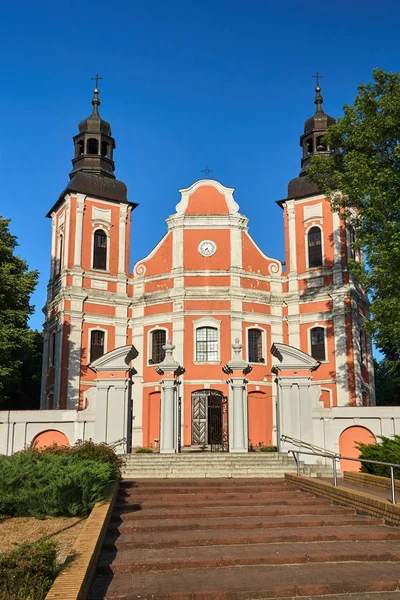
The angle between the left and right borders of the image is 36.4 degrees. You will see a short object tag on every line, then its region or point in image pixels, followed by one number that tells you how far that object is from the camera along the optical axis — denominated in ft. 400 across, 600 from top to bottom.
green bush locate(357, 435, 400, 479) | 42.17
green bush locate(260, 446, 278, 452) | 71.00
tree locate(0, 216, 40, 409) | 74.13
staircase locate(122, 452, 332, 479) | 51.57
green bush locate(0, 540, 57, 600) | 17.78
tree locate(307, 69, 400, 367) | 62.39
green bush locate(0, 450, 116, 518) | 32.42
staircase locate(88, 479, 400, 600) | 22.45
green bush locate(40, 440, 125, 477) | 40.75
